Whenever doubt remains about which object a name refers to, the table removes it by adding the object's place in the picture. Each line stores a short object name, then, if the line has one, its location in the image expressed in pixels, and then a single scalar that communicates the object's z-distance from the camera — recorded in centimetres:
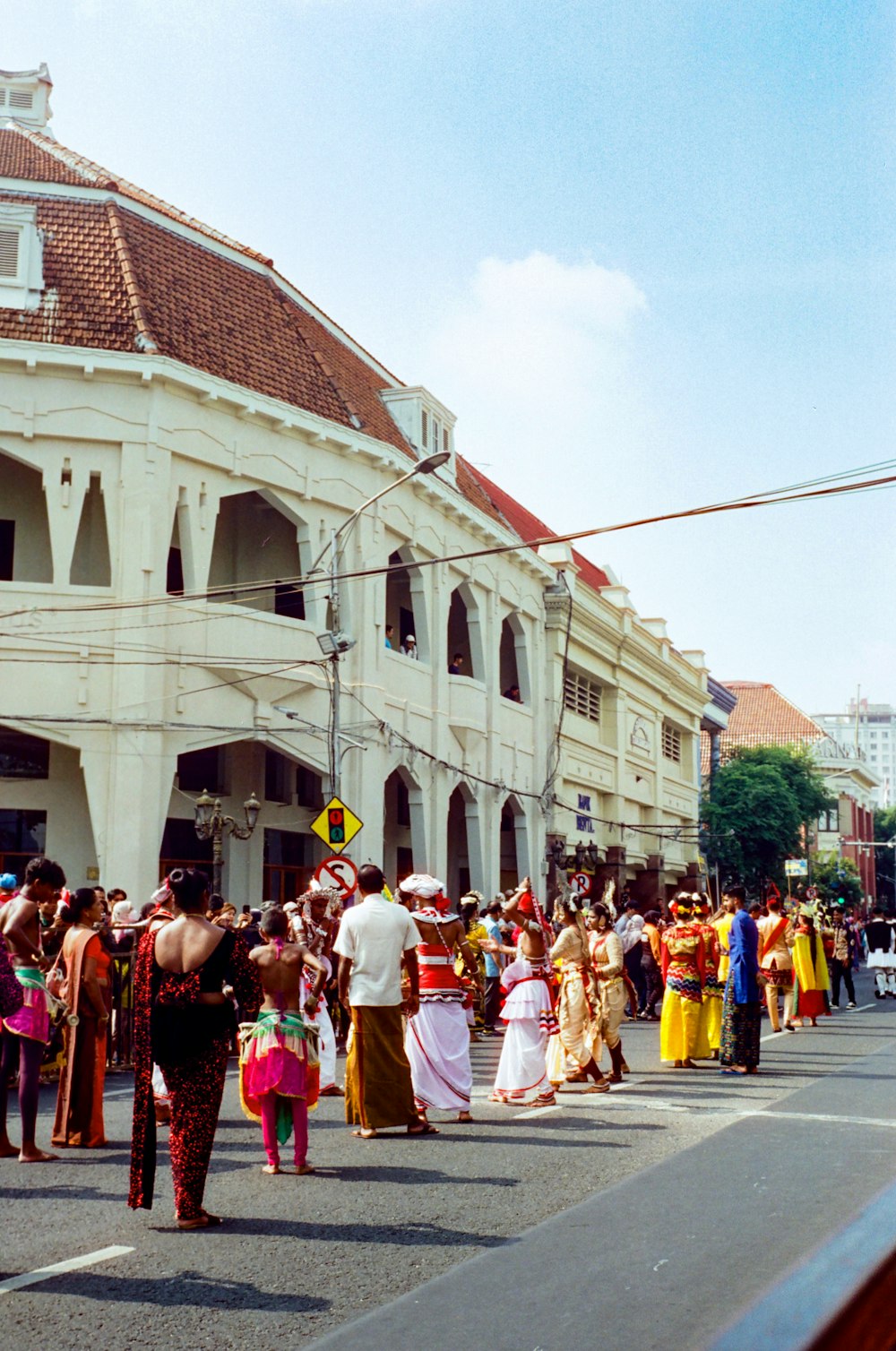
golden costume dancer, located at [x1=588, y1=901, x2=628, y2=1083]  1287
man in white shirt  988
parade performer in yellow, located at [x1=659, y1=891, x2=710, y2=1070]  1477
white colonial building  2145
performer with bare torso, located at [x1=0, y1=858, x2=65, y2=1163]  884
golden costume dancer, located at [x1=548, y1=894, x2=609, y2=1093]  1262
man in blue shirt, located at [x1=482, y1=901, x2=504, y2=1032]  2016
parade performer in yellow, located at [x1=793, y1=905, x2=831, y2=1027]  2062
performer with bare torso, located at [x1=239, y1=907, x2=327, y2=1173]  834
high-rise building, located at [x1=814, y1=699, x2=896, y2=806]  8775
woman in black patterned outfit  689
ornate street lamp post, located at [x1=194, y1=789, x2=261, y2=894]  2023
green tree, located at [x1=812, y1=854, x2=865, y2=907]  6069
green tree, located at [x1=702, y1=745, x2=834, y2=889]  4759
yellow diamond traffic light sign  1923
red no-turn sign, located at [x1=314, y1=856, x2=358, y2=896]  1734
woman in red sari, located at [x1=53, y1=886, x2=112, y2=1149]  939
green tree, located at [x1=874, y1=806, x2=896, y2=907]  10312
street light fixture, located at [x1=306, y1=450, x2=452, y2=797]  2045
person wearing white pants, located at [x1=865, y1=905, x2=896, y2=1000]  2753
